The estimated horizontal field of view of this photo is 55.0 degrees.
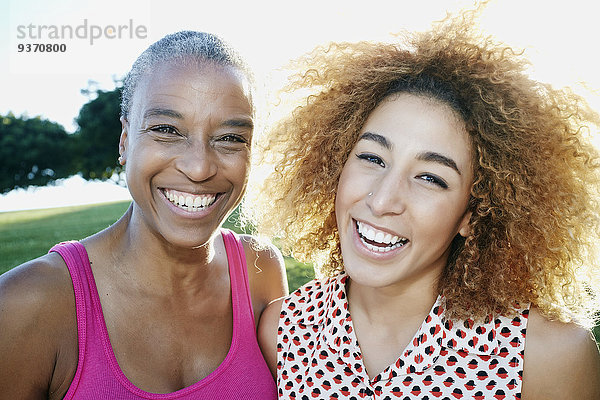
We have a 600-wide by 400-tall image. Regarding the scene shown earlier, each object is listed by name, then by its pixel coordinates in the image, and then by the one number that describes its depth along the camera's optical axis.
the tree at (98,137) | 35.00
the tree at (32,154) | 38.88
